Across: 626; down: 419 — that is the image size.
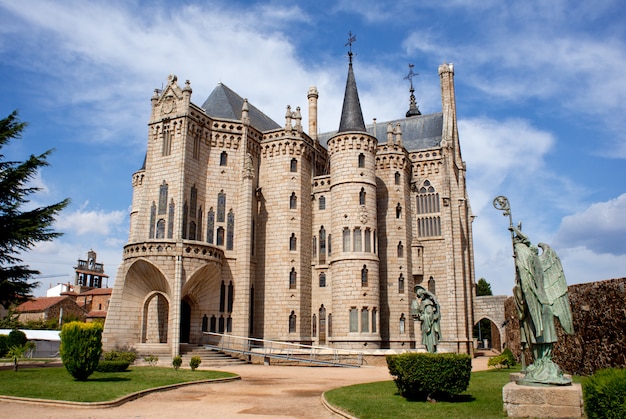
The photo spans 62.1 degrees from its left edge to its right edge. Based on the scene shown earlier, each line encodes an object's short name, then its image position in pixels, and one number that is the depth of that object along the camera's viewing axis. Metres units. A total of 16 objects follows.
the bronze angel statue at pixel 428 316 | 16.09
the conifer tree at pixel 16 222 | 25.58
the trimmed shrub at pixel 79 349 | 17.09
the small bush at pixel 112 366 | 20.48
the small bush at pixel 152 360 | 24.73
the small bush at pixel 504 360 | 24.33
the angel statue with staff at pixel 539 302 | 11.30
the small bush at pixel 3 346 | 29.55
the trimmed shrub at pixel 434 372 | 12.91
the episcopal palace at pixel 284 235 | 30.31
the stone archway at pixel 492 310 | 44.66
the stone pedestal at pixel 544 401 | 10.41
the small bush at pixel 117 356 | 22.72
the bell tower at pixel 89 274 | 82.78
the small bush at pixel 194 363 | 22.56
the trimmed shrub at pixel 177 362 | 22.78
